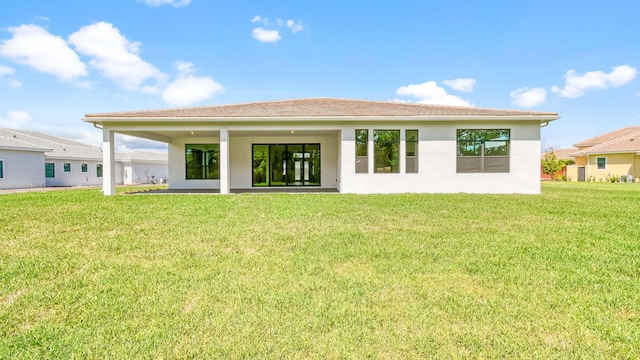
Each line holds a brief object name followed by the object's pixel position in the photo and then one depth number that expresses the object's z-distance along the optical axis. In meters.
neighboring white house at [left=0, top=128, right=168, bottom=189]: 22.72
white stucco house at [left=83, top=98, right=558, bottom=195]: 13.62
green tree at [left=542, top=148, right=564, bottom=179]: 35.09
